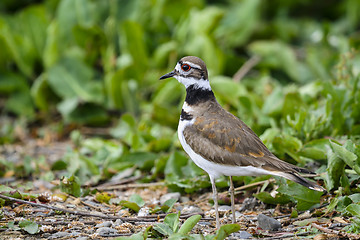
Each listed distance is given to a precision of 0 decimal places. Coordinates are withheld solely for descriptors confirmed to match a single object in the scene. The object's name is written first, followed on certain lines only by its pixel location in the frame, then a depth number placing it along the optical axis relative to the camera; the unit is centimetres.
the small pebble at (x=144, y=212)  889
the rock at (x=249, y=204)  930
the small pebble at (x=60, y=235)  767
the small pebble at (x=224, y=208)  923
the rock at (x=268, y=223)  805
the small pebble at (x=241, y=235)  778
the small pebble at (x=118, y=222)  822
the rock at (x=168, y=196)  983
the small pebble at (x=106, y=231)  776
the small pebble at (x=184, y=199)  993
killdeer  788
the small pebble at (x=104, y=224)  814
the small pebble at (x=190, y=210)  919
